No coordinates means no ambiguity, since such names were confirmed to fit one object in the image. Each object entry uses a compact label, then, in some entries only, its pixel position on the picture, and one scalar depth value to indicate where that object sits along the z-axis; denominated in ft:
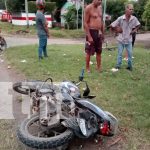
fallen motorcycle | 7.23
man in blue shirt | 17.70
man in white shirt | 14.80
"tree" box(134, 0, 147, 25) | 51.40
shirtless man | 13.93
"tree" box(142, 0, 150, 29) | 39.77
